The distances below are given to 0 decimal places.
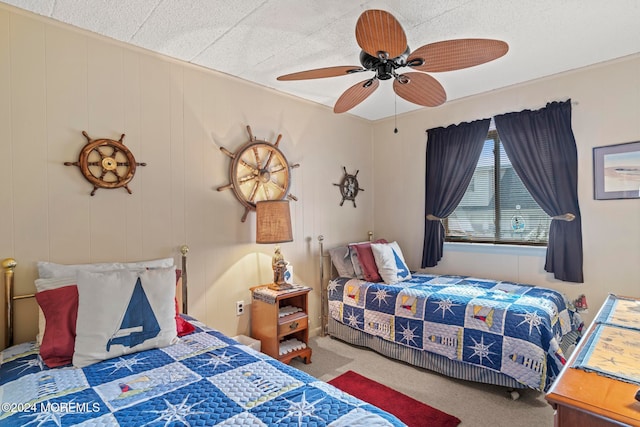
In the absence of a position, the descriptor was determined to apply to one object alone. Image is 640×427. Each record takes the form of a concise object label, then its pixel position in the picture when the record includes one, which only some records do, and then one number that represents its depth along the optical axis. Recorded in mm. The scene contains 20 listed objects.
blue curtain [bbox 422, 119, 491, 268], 3584
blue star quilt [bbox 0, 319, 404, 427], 1167
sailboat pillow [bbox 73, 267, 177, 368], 1635
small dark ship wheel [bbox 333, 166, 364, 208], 4031
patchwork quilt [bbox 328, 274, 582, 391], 2232
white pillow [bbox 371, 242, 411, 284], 3307
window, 3273
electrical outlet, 2963
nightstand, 2805
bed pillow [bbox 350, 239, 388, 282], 3354
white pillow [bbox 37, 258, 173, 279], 1956
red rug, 2127
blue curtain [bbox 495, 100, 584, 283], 2947
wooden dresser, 989
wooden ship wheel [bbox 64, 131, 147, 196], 2170
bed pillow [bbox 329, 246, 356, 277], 3564
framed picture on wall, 2688
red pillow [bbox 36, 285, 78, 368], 1596
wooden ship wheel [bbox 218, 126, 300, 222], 2939
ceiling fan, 1597
